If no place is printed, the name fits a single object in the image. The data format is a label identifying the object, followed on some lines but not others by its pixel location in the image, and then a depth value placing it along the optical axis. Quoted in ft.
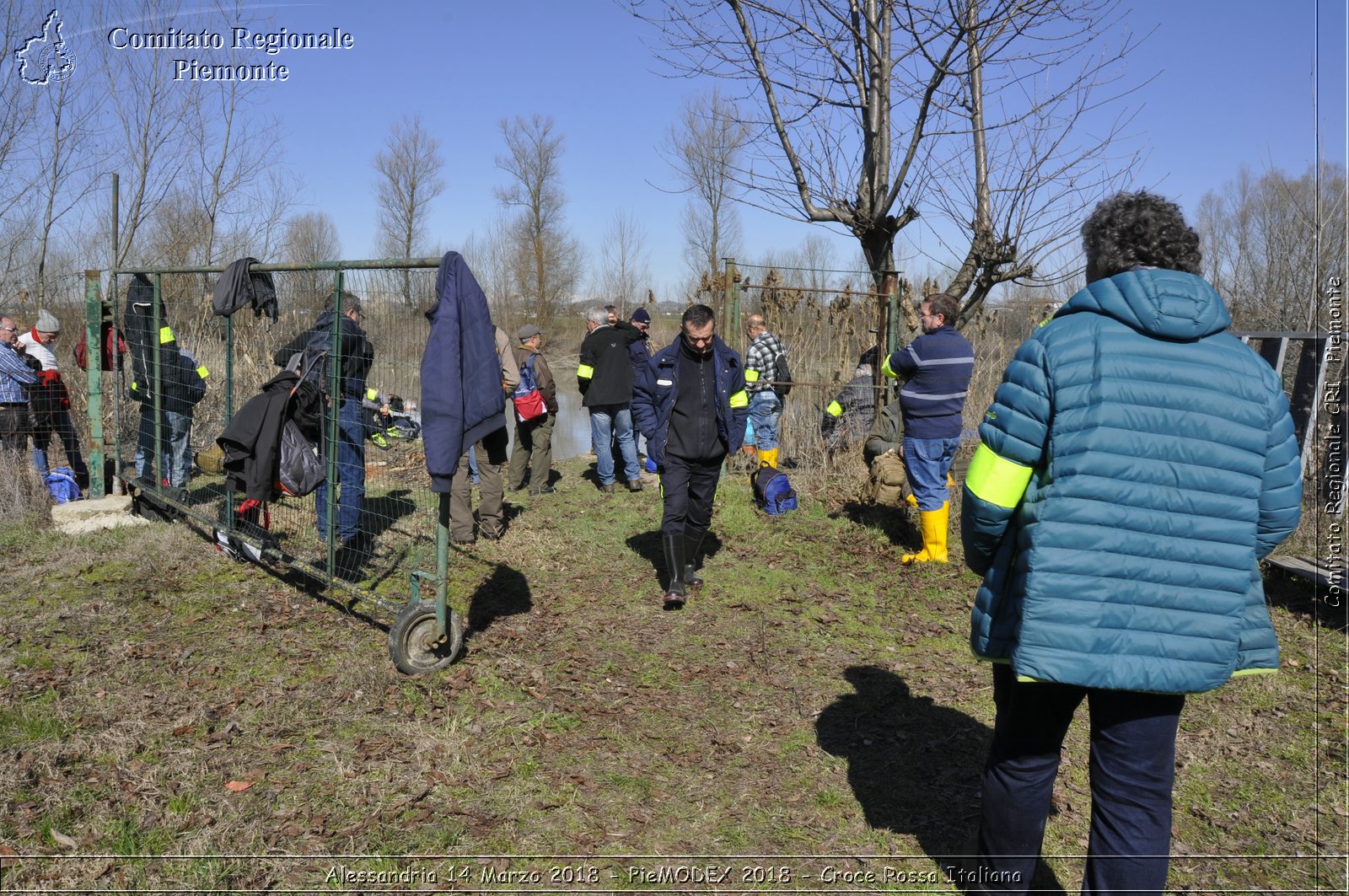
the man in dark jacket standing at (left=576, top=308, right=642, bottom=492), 33.55
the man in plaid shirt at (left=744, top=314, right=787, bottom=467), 33.73
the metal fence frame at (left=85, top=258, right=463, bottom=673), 16.06
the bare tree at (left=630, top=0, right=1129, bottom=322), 23.03
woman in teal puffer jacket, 8.13
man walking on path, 20.88
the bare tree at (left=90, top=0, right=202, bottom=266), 47.62
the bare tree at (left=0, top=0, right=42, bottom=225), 40.27
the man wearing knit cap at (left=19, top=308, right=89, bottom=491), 30.71
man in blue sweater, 22.81
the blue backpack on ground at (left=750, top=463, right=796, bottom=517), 29.94
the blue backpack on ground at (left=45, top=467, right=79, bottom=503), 28.02
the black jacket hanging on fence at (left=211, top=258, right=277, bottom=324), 20.24
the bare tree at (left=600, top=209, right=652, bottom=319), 103.71
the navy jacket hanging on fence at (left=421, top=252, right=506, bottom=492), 14.76
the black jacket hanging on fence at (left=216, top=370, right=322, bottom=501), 18.40
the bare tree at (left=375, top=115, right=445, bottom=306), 122.21
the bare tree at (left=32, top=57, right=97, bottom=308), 43.83
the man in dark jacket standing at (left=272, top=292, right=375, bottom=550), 19.60
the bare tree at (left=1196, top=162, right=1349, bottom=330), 35.47
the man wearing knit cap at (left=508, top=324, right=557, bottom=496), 32.45
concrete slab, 25.29
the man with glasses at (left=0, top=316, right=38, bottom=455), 29.12
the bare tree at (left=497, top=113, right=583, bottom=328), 120.78
